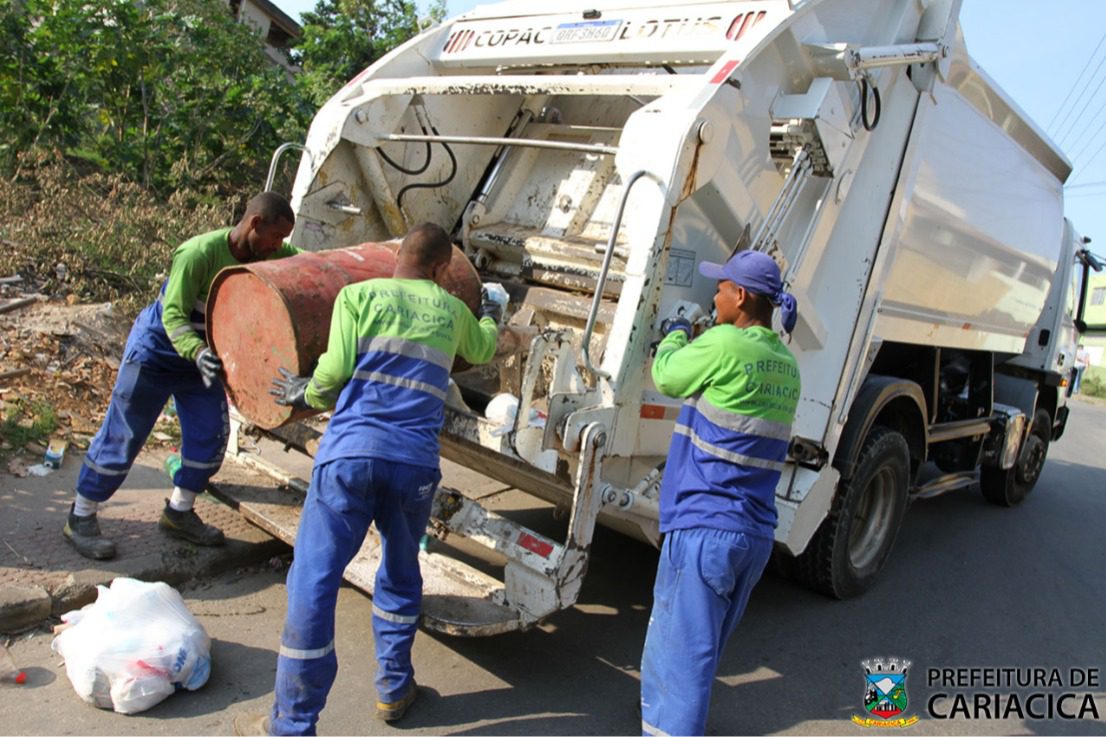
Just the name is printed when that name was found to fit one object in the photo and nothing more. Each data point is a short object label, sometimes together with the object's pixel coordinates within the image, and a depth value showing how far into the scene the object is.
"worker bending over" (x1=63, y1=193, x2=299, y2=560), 3.30
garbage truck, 2.96
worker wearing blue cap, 2.54
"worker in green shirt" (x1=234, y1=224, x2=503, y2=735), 2.47
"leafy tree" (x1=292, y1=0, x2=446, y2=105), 10.27
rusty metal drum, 2.90
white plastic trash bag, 2.62
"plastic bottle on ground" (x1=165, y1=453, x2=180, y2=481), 3.71
